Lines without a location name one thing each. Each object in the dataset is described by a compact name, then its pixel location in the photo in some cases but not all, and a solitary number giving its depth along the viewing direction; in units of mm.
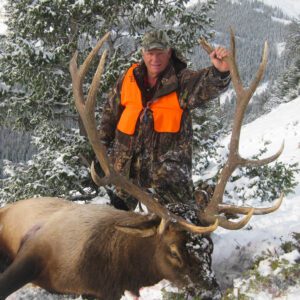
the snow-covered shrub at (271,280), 2979
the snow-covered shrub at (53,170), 7562
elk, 3625
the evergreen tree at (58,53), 7691
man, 4828
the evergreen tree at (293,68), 44250
